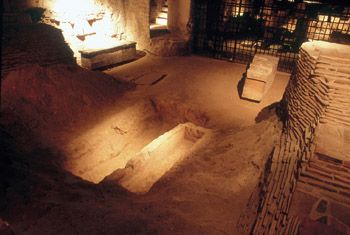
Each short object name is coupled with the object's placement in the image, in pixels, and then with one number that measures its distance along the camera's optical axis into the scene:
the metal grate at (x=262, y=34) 11.51
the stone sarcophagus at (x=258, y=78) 8.27
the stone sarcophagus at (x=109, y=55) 10.04
